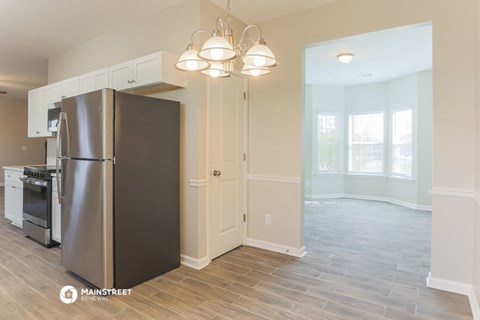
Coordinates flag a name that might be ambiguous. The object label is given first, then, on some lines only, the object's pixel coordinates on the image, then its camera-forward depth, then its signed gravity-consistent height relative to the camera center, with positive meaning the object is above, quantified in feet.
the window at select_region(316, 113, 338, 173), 23.98 +1.24
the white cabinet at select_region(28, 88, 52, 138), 14.73 +2.33
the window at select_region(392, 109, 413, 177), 20.54 +1.20
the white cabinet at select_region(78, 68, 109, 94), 11.38 +3.29
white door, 10.21 -0.24
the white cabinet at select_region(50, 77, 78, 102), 12.87 +3.31
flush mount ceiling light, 15.08 +5.55
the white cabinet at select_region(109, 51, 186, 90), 9.27 +3.00
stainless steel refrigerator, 7.70 -0.87
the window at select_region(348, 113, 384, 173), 22.82 +1.31
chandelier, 5.26 +2.08
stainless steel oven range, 11.31 -2.01
